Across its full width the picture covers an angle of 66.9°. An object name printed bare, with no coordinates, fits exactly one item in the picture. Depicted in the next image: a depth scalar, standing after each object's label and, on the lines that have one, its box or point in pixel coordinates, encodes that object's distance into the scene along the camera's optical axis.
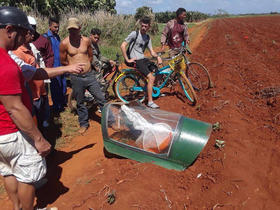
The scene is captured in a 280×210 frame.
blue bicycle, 5.03
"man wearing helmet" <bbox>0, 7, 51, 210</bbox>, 1.65
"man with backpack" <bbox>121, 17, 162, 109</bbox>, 4.75
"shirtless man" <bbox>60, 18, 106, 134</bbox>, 3.82
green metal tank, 2.99
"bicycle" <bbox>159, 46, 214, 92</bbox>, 5.19
